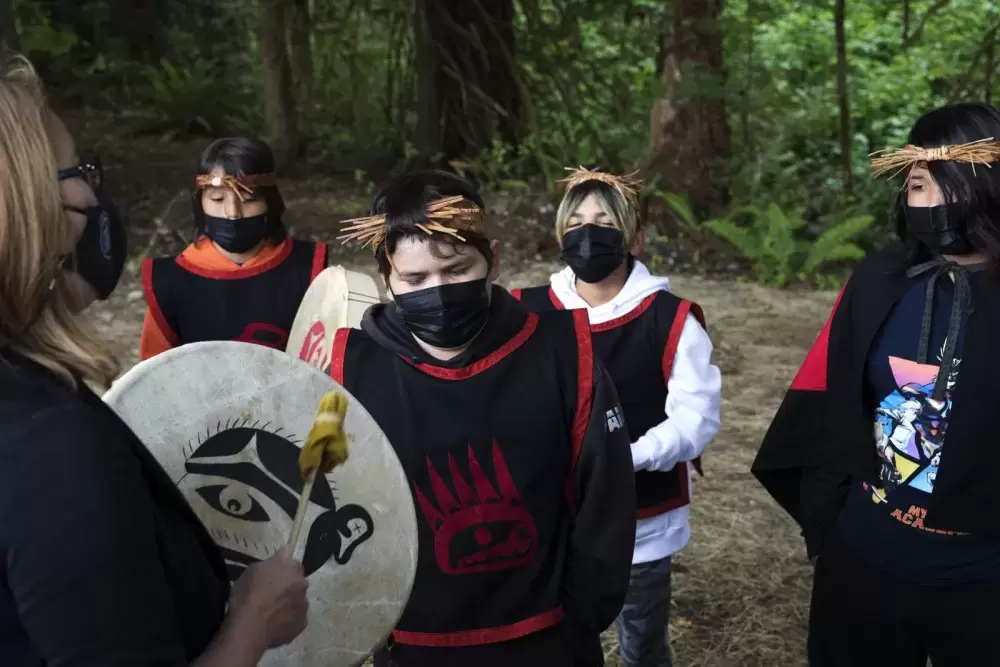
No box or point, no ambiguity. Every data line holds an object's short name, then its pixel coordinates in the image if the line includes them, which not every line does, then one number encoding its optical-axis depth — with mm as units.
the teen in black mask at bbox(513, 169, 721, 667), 2816
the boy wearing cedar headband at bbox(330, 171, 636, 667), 2131
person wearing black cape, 2256
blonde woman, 1054
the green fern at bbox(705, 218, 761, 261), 9891
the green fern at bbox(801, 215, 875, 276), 9641
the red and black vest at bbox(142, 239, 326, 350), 3551
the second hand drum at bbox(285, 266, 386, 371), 3127
